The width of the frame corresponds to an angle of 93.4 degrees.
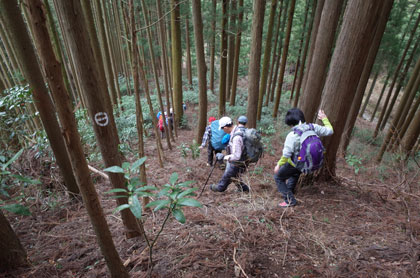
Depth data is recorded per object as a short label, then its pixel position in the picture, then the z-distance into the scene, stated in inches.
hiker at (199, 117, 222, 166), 226.4
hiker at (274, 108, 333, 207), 123.7
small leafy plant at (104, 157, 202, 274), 47.4
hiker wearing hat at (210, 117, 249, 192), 148.0
